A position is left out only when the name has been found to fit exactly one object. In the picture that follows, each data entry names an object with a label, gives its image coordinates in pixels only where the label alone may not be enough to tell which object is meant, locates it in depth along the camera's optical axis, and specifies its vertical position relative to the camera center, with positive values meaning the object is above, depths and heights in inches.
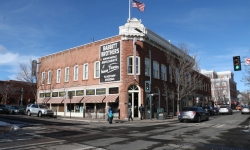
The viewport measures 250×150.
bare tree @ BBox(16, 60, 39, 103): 1590.3 +135.6
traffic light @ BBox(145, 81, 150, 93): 961.2 +41.0
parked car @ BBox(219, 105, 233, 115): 1504.7 -101.3
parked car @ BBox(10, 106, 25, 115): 1393.9 -87.4
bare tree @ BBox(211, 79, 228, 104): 2768.2 -12.4
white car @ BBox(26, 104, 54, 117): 1119.0 -75.0
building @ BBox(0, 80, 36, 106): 2477.6 +53.6
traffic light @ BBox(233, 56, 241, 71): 783.1 +109.4
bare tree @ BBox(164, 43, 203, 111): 1231.5 +139.6
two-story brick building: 1032.2 +110.6
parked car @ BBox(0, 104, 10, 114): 1448.1 -89.5
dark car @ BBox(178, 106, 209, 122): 823.7 -71.4
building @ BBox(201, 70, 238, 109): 2893.7 +119.1
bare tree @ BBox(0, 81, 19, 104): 2427.2 +80.2
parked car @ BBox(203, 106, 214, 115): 1412.4 -95.3
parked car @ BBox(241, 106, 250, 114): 1555.6 -105.7
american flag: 1033.1 +422.3
